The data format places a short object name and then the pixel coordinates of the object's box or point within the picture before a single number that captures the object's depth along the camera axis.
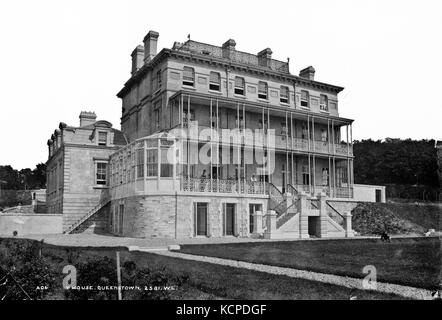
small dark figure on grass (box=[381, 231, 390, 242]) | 23.03
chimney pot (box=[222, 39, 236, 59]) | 33.88
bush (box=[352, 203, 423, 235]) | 31.08
